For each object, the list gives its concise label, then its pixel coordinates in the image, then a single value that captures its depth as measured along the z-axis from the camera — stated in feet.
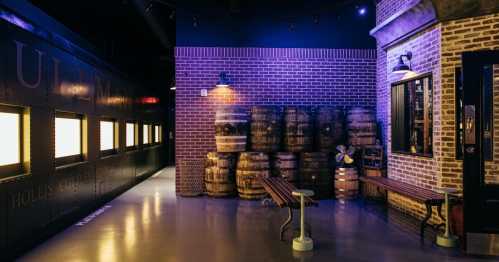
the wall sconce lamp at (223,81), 24.34
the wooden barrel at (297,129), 23.24
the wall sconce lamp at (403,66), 18.57
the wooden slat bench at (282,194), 14.24
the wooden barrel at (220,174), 23.32
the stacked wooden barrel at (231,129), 23.02
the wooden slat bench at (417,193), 15.05
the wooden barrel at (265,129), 23.26
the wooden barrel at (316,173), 23.20
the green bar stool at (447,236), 14.21
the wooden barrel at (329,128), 23.53
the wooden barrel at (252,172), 22.52
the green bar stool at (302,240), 13.82
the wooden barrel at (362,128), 23.35
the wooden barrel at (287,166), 23.00
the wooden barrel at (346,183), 22.74
